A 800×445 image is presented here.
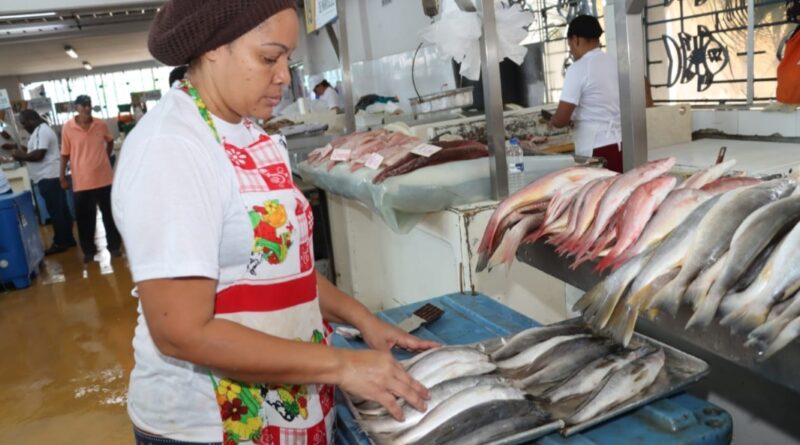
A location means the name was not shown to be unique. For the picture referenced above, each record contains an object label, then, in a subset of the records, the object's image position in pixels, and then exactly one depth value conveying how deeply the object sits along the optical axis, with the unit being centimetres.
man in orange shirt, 811
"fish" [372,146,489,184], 346
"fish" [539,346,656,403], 150
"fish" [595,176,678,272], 139
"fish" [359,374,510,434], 142
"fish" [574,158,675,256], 153
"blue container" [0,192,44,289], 721
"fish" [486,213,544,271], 170
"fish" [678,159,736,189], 148
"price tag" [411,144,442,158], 349
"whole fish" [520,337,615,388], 158
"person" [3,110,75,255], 909
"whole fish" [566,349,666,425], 141
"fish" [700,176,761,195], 143
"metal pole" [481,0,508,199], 309
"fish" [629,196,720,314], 124
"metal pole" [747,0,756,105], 480
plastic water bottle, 342
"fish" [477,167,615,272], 179
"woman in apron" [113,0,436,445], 123
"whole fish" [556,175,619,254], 156
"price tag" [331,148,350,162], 431
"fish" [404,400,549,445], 136
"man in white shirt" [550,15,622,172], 446
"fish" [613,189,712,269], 136
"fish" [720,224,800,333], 103
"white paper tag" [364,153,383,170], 381
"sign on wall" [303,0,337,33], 491
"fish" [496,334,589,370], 166
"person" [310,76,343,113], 1049
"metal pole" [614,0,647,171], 226
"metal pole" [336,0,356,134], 516
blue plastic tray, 134
